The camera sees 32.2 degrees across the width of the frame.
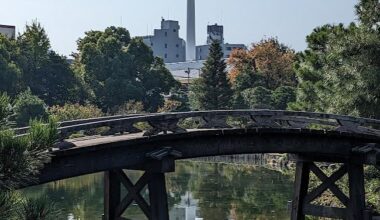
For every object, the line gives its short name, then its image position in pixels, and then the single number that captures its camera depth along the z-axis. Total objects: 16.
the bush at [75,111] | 57.78
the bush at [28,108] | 50.06
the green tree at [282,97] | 64.69
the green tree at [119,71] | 69.19
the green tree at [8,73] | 58.59
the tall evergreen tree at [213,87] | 68.81
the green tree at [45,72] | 66.44
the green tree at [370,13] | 27.45
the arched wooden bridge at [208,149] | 13.88
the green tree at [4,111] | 7.83
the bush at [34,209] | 7.93
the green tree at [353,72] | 25.53
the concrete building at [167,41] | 161.62
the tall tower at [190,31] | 172.50
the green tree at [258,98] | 65.88
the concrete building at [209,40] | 166.00
